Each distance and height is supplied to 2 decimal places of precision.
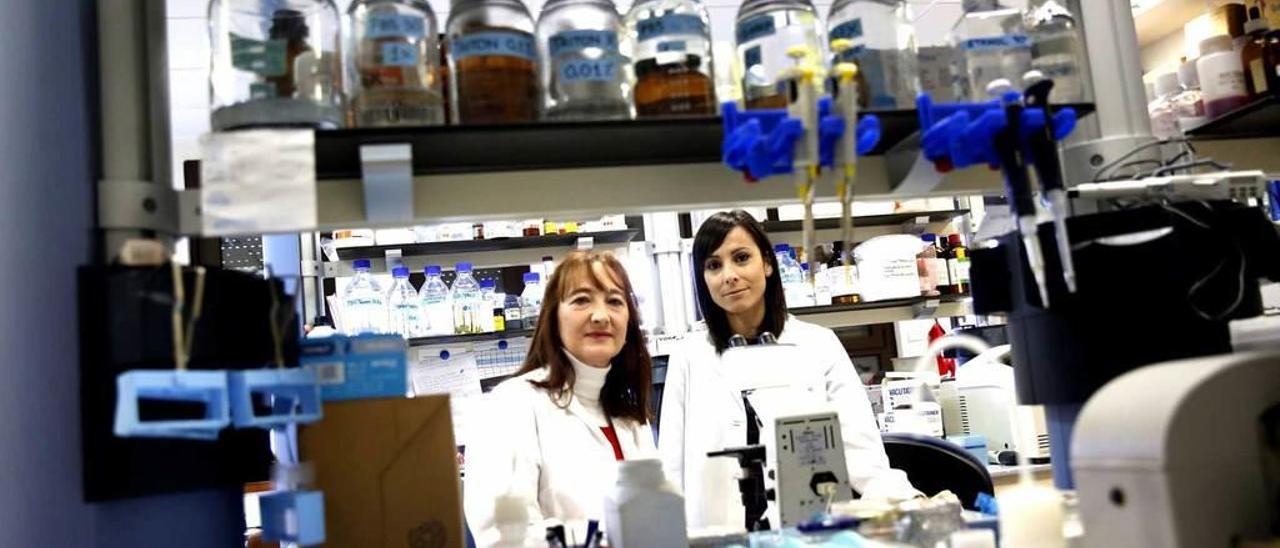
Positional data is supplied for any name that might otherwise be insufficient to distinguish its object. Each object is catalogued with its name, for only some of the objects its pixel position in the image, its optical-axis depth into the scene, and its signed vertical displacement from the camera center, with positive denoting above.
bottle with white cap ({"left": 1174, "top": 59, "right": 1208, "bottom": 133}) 1.53 +0.34
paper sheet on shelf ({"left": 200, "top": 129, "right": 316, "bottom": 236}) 1.04 +0.24
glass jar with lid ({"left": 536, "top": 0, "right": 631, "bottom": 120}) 1.13 +0.35
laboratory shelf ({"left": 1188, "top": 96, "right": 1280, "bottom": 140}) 1.43 +0.27
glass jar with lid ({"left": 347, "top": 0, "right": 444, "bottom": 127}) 1.10 +0.37
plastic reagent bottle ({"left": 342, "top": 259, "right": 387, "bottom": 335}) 3.82 +0.33
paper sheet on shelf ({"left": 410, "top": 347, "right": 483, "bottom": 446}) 4.00 +0.02
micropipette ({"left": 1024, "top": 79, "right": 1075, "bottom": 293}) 1.08 +0.18
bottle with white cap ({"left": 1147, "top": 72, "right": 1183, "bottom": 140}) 1.61 +0.35
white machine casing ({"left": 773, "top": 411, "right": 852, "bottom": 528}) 1.45 -0.19
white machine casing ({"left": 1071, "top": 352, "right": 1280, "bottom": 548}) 0.86 -0.14
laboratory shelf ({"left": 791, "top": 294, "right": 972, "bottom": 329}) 4.06 +0.10
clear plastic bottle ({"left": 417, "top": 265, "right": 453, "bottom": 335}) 3.98 +0.28
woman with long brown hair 2.16 -0.10
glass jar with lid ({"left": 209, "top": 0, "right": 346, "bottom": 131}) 1.09 +0.38
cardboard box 1.18 -0.12
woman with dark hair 2.29 -0.05
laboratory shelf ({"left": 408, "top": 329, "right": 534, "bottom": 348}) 3.98 +0.16
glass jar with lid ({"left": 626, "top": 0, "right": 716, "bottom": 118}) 1.15 +0.36
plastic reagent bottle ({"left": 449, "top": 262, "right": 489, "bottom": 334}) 4.00 +0.29
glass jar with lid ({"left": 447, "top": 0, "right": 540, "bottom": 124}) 1.11 +0.36
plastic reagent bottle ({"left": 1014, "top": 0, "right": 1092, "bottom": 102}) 1.29 +0.37
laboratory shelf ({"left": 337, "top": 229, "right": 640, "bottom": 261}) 4.10 +0.57
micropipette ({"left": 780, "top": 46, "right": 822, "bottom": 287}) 1.04 +0.26
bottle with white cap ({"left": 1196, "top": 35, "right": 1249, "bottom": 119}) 1.48 +0.35
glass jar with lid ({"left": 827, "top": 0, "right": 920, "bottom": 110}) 1.20 +0.37
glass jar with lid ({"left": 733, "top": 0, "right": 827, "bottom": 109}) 1.18 +0.37
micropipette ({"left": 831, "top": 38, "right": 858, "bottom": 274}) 1.04 +0.22
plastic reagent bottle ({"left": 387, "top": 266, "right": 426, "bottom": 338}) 3.93 +0.30
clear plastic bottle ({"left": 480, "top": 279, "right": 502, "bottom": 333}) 4.02 +0.28
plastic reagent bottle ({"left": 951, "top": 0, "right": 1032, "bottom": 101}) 1.22 +0.34
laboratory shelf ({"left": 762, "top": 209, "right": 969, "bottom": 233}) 4.29 +0.52
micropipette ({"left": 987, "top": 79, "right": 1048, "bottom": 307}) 1.05 +0.16
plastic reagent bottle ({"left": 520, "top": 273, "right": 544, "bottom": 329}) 4.05 +0.30
